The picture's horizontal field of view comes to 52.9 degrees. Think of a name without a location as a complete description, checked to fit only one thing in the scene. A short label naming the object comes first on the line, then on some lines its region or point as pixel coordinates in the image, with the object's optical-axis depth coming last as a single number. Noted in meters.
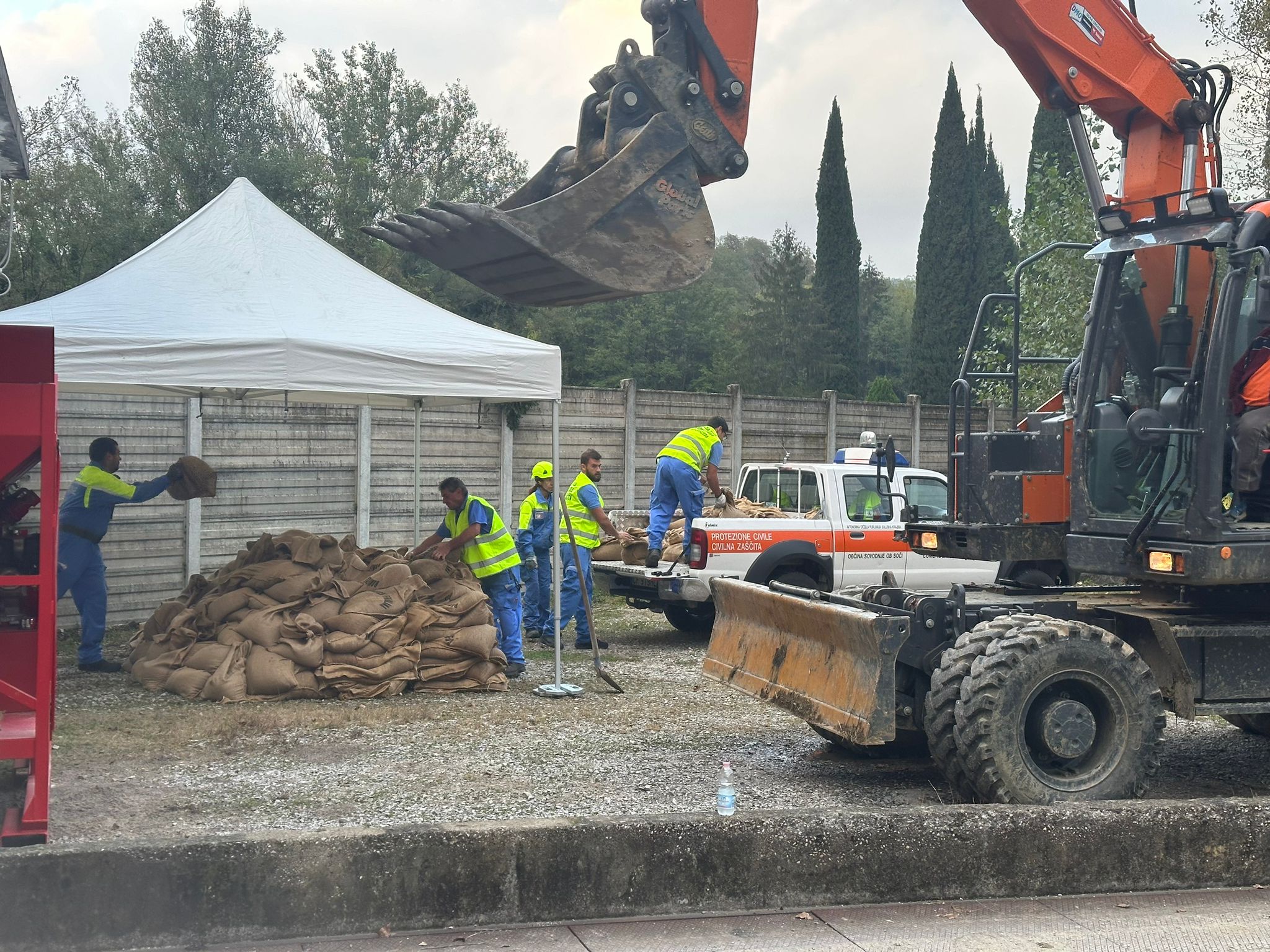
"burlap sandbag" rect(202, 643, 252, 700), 8.93
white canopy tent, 8.25
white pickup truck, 11.66
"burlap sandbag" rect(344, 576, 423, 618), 9.44
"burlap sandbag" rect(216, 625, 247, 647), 9.23
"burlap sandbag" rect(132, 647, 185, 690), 9.27
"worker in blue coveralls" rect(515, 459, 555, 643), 11.68
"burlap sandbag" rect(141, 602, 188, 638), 9.84
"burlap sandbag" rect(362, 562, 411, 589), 9.75
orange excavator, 6.11
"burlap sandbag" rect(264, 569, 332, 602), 9.47
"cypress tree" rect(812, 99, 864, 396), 42.47
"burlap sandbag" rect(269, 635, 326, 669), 9.12
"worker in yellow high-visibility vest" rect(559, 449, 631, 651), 11.48
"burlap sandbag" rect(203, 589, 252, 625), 9.41
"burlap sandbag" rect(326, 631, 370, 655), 9.23
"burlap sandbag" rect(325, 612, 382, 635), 9.38
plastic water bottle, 5.27
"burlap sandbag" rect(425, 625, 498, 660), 9.52
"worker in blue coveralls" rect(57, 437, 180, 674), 10.08
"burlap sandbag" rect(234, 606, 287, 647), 9.21
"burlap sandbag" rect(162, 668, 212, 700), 9.03
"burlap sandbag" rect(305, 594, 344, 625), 9.41
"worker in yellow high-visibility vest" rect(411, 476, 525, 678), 10.18
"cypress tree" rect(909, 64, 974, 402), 41.16
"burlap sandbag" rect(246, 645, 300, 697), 8.98
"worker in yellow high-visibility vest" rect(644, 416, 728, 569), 12.03
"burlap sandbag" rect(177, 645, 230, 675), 9.14
